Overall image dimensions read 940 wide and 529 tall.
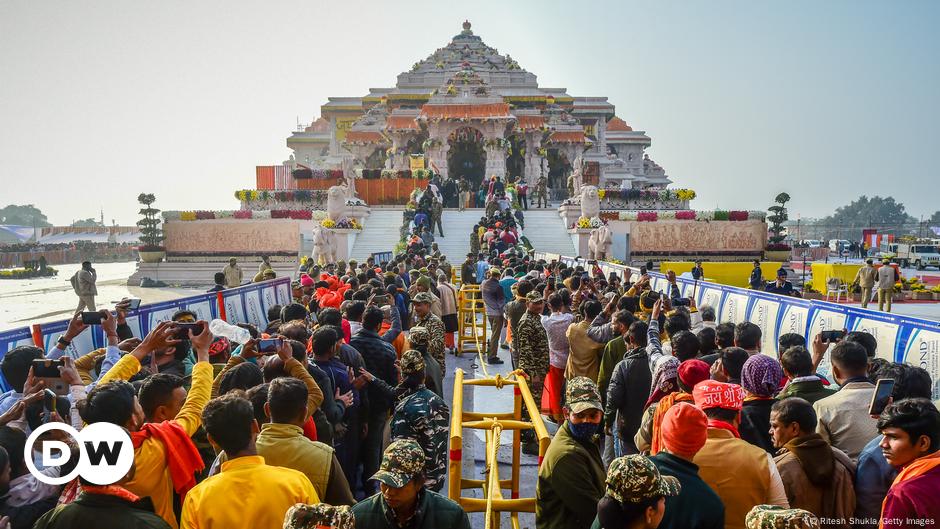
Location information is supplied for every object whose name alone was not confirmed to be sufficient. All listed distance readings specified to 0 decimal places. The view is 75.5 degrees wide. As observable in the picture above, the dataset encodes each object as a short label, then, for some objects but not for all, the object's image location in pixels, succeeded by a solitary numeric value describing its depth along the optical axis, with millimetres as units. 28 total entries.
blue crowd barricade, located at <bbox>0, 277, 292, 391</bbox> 5617
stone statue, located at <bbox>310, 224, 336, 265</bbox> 20688
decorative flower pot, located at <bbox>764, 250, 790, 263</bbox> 30670
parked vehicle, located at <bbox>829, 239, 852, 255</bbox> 51662
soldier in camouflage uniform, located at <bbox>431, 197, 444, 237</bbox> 26344
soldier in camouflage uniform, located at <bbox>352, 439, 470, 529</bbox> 2529
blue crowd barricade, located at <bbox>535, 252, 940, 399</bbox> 6398
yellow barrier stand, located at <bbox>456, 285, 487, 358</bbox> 11758
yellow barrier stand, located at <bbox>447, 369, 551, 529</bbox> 3391
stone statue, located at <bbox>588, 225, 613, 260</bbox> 20797
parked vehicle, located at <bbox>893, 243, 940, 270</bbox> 40750
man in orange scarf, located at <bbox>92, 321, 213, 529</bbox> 2789
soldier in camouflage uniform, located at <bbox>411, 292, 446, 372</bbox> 6996
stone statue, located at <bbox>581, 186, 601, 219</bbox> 26016
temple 42344
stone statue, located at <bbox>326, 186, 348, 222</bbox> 24719
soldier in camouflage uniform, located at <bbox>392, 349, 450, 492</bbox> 3965
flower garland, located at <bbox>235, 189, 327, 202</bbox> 34250
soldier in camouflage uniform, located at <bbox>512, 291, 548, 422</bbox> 7242
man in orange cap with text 2938
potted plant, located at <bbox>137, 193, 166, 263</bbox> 29656
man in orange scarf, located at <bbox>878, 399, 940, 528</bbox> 2520
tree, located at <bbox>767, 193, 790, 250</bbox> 29373
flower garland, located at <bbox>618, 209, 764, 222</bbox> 30547
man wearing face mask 3133
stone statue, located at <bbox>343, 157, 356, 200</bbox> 32031
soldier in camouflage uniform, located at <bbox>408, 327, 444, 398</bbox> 4844
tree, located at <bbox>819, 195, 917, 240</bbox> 122062
